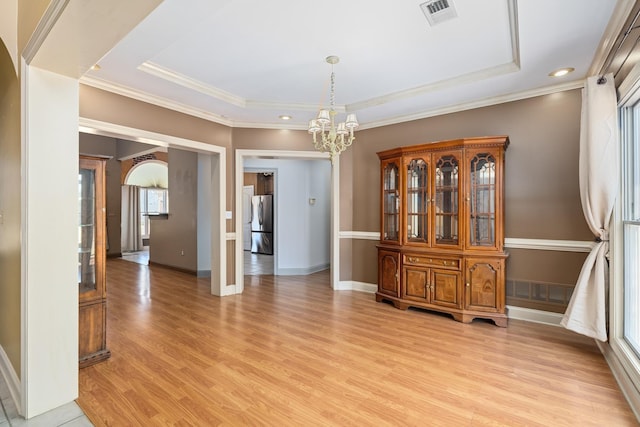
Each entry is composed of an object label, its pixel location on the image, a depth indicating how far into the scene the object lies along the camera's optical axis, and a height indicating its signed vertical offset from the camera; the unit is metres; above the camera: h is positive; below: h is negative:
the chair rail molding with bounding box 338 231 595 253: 3.27 -0.36
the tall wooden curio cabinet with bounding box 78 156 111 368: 2.55 -0.41
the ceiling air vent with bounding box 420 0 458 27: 2.21 +1.53
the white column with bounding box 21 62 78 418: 1.89 -0.17
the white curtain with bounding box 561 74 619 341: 2.58 +0.18
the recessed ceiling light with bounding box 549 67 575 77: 2.99 +1.41
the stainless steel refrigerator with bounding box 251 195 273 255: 9.06 -0.34
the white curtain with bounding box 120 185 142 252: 9.59 -0.15
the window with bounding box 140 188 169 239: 10.27 +0.38
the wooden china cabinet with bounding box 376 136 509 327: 3.51 -0.20
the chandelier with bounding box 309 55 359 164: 2.95 +0.85
